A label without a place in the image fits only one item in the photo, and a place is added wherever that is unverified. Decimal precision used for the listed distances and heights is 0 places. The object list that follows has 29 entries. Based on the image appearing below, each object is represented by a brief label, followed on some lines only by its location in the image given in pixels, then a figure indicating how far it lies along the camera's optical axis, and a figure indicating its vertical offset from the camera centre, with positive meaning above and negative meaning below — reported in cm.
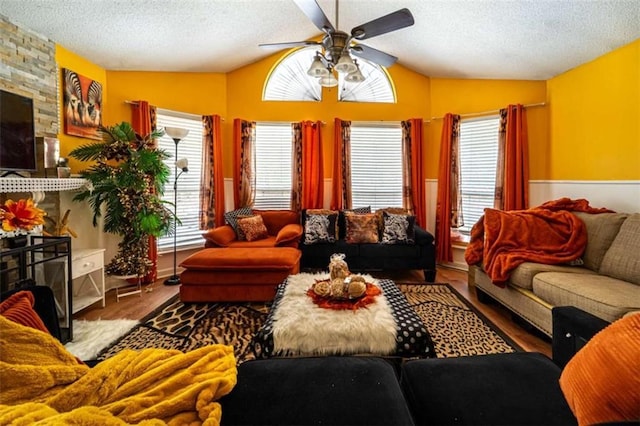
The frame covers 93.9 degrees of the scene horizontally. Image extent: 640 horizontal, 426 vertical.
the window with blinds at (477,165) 415 +49
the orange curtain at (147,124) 378 +102
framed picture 322 +112
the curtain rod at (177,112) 381 +126
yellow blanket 73 -53
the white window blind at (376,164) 458 +56
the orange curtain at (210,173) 424 +42
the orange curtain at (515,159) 390 +52
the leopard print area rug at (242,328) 223 -107
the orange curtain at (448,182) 426 +25
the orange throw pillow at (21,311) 92 -33
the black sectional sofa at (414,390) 101 -72
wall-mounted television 233 +58
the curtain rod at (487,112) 393 +120
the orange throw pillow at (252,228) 390 -34
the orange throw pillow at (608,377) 76 -50
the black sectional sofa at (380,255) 369 -68
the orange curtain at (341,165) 445 +53
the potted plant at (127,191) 312 +14
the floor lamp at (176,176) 351 +35
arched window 457 +179
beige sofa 194 -63
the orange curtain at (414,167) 440 +48
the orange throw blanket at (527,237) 271 -38
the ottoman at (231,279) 297 -76
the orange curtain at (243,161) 438 +61
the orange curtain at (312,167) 443 +51
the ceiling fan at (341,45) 208 +125
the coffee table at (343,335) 167 -76
